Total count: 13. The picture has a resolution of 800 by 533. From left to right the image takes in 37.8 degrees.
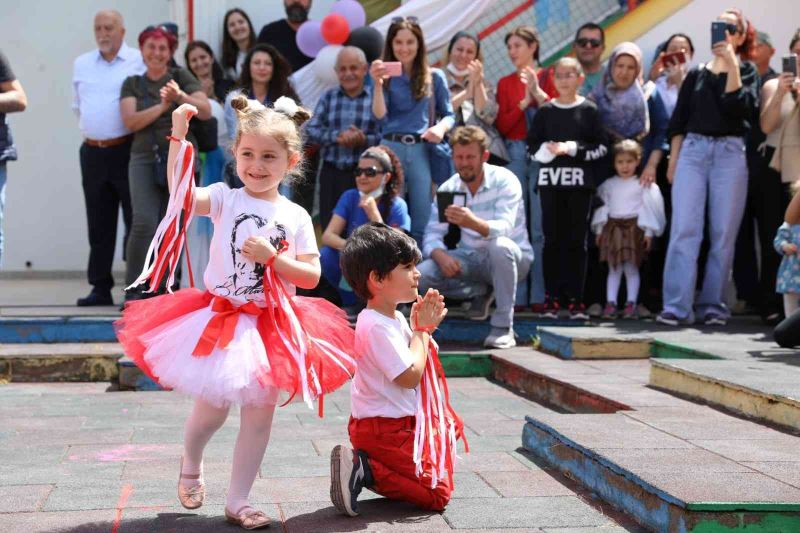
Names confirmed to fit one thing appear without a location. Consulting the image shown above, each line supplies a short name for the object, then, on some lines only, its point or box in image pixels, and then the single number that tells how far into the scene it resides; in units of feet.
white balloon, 26.89
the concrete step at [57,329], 22.98
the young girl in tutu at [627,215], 24.81
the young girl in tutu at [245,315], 10.79
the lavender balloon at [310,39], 27.66
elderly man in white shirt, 24.93
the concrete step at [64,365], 21.18
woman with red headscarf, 23.91
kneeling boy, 11.53
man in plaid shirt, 24.95
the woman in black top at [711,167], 23.58
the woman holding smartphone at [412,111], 24.77
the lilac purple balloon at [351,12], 28.55
